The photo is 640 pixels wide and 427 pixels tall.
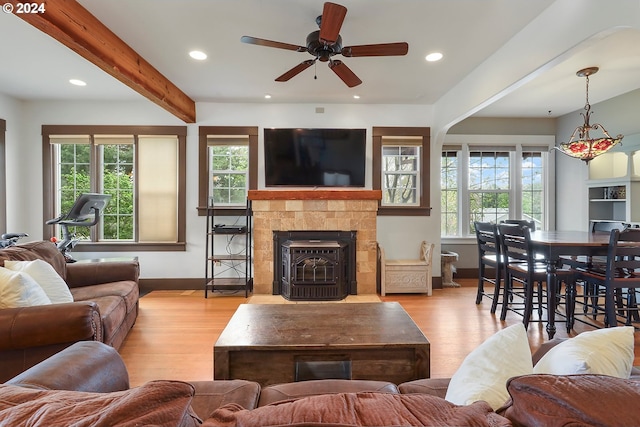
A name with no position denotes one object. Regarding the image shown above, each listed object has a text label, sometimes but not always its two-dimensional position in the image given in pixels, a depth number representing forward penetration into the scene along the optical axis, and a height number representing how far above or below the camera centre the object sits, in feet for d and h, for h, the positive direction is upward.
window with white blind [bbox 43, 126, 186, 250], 14.38 +1.44
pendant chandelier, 10.99 +2.41
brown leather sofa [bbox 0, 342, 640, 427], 1.77 -1.26
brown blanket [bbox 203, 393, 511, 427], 1.91 -1.36
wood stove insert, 12.87 -2.59
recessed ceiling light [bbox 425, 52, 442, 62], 9.80 +5.04
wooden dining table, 9.11 -1.27
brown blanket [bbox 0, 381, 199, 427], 1.69 -1.23
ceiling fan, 6.68 +4.01
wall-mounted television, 13.83 +2.45
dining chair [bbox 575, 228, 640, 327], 8.60 -1.88
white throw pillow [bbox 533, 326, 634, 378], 2.63 -1.32
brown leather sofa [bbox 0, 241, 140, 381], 5.64 -2.32
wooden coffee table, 5.37 -2.57
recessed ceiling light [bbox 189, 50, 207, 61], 9.62 +5.01
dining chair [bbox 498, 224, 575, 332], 9.67 -2.12
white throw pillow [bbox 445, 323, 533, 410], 2.82 -1.59
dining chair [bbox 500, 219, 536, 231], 13.92 -0.61
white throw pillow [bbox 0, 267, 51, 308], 6.03 -1.64
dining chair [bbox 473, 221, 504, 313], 11.39 -1.65
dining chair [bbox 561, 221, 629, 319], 10.21 -1.95
